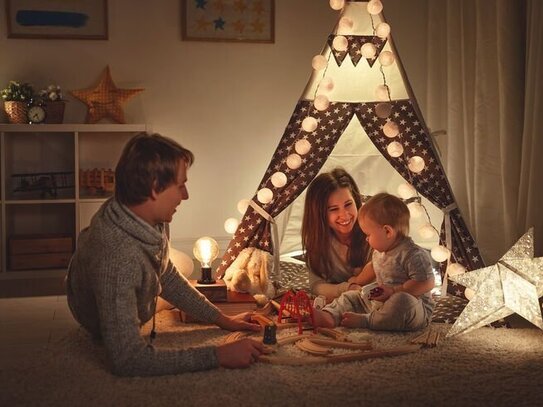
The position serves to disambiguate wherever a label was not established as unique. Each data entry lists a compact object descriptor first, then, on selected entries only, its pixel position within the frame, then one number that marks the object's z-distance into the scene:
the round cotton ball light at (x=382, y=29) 3.24
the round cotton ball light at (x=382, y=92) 3.30
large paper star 2.75
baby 2.87
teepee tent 3.28
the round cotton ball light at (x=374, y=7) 3.23
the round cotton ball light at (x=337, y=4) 3.30
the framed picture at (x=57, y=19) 4.68
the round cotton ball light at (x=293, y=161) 3.43
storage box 4.46
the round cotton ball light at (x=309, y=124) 3.36
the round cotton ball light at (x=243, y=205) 3.56
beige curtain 3.71
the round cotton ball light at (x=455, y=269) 3.18
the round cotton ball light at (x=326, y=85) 3.36
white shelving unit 4.52
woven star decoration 4.66
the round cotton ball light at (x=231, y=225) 3.65
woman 3.34
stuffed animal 3.31
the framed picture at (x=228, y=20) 4.88
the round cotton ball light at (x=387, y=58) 3.28
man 2.25
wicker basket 4.48
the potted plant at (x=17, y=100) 4.48
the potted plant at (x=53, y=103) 4.53
